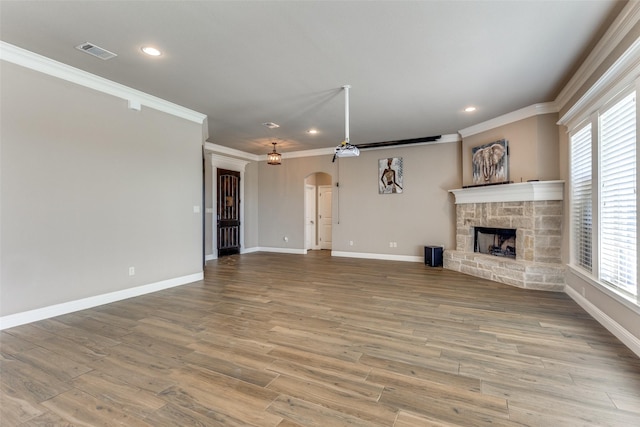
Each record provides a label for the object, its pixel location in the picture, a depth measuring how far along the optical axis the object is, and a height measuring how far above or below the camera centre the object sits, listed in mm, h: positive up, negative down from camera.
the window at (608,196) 2820 +173
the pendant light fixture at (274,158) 7055 +1289
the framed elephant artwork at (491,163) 5445 +944
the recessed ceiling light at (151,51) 3127 +1735
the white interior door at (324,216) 9992 -143
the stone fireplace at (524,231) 4652 -329
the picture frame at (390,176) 7426 +918
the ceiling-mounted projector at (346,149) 4533 +968
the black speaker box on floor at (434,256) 6555 -986
